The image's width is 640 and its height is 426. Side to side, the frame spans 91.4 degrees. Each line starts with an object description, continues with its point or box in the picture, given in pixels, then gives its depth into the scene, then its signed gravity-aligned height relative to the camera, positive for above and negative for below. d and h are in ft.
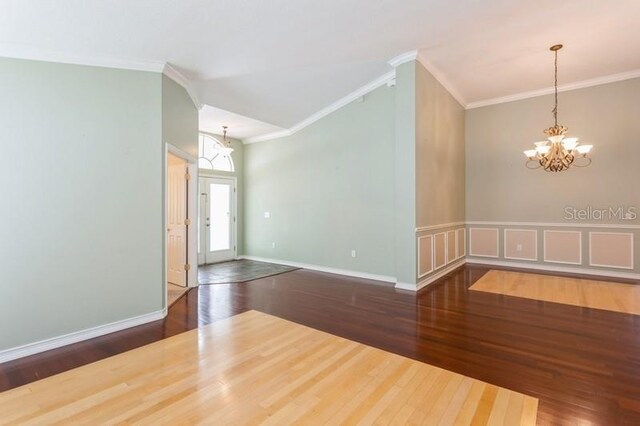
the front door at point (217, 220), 23.51 -0.45
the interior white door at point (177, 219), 15.60 -0.22
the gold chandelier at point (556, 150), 14.20 +3.01
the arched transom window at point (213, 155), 23.68 +4.63
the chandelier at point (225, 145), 22.72 +5.60
